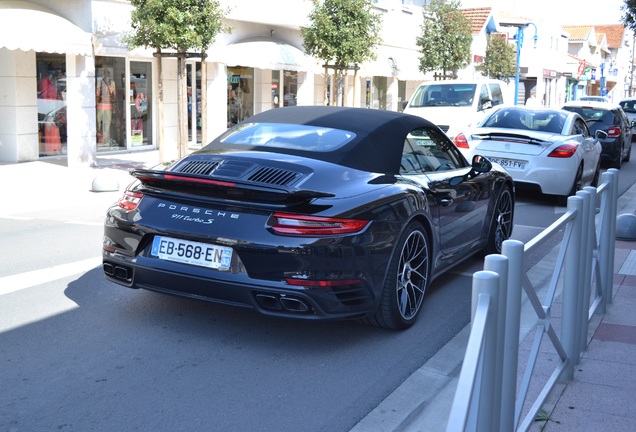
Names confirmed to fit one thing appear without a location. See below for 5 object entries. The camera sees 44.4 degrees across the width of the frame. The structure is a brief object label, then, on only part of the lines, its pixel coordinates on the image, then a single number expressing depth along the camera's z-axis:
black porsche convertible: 4.61
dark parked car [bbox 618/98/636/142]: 32.66
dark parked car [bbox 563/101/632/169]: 18.19
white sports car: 11.47
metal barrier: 2.53
